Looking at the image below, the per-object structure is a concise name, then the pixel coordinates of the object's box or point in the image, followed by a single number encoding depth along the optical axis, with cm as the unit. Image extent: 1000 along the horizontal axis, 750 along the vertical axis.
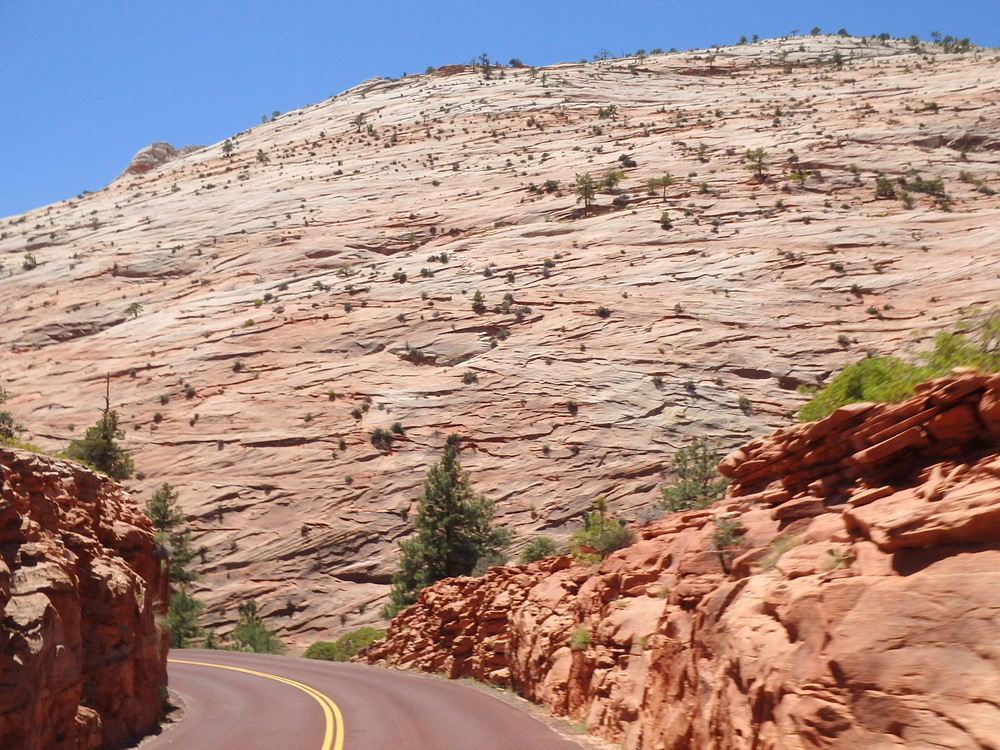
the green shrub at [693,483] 2053
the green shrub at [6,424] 1344
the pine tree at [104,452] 2561
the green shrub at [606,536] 1438
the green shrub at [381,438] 3609
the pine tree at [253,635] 2806
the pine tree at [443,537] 2666
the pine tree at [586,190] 5422
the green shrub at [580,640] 1256
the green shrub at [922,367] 857
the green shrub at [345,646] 2639
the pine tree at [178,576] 2906
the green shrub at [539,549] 2541
